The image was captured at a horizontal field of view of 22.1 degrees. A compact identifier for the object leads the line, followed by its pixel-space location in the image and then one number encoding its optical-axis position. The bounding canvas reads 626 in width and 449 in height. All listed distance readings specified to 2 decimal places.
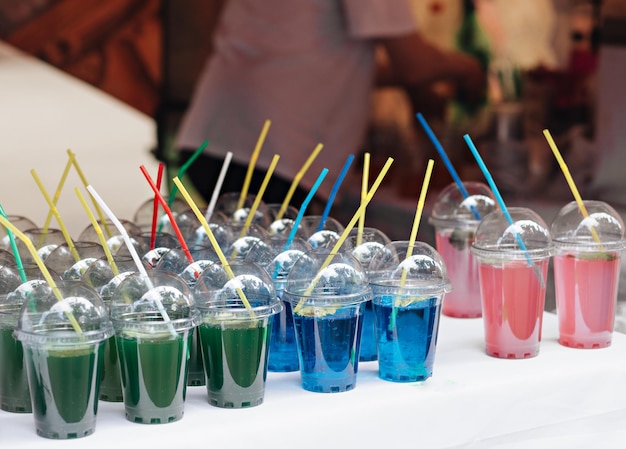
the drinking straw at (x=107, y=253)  1.85
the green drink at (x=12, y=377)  1.80
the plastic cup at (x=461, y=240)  2.24
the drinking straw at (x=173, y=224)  1.88
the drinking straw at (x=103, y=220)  2.19
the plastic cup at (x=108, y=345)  1.84
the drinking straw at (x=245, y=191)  2.29
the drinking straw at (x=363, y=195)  2.02
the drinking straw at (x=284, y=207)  2.24
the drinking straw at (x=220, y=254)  1.79
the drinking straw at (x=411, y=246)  1.89
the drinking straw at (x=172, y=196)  2.29
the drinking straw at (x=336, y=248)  1.85
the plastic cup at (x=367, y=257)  2.01
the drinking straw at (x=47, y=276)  1.71
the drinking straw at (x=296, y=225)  1.99
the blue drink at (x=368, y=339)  2.01
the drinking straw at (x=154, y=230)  2.02
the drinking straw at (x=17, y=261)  1.83
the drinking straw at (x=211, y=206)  2.19
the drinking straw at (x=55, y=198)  2.12
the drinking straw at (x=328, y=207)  2.03
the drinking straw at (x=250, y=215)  2.11
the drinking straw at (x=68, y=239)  1.97
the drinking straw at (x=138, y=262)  1.75
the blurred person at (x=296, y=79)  3.81
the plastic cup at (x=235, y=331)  1.79
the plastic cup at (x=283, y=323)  1.94
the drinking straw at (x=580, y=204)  2.05
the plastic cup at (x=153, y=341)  1.75
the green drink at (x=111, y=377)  1.84
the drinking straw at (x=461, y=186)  2.20
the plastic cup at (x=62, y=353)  1.71
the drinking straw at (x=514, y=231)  2.00
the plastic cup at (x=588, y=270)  2.05
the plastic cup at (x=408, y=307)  1.89
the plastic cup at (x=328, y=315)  1.85
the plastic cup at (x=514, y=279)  2.01
